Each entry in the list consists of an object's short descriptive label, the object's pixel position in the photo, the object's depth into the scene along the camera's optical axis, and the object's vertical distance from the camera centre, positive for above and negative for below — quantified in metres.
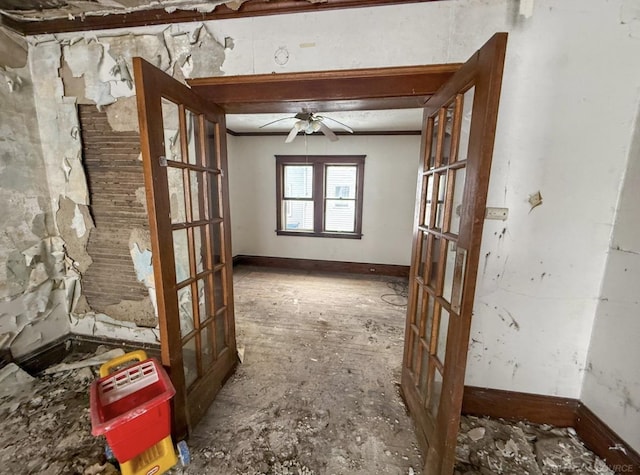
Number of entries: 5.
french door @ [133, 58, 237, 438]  1.16 -0.25
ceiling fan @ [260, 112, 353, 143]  2.56 +0.75
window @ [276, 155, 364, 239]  4.45 +0.02
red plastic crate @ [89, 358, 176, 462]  1.11 -1.00
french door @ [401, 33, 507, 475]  0.93 -0.23
